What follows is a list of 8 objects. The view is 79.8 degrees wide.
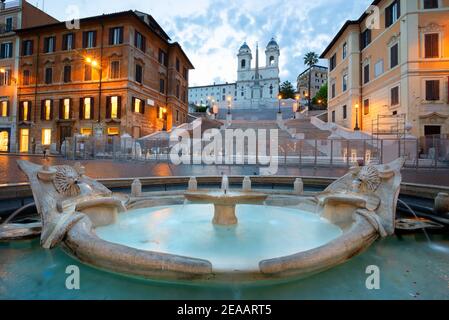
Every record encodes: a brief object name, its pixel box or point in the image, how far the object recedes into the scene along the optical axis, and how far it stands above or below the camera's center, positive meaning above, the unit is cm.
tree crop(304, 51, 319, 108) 7738 +3214
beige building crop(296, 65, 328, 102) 9656 +3416
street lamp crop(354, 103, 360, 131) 2859 +613
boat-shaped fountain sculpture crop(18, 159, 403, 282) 334 -116
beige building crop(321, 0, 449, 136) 2208 +923
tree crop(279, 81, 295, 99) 8566 +2537
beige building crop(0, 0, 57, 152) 3497 +1359
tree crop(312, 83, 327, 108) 6464 +1806
